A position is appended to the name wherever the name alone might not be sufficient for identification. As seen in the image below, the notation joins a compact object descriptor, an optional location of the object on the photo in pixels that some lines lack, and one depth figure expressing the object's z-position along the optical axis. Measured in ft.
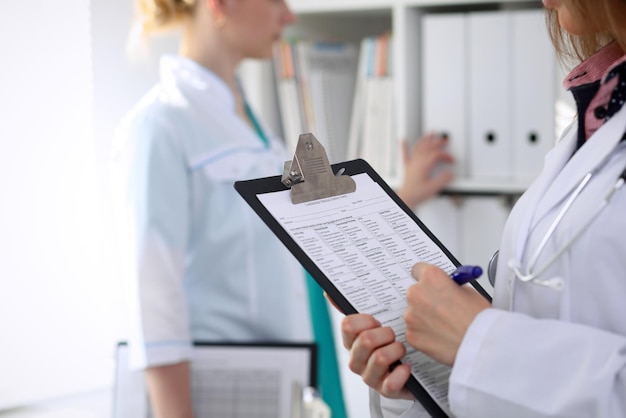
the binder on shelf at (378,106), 7.50
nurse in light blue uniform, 5.17
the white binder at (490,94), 6.95
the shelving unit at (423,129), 7.09
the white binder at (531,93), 6.84
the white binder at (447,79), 7.07
